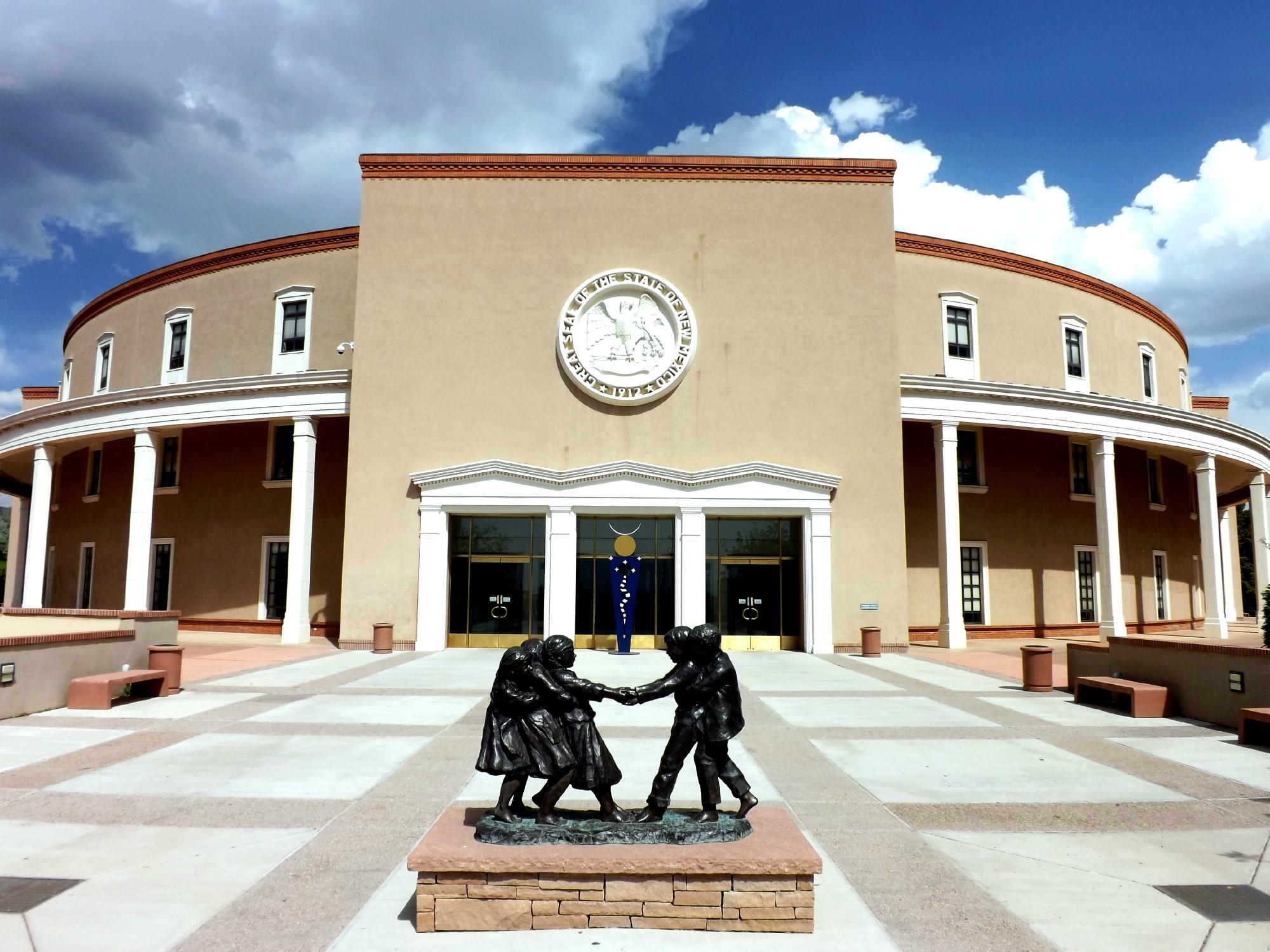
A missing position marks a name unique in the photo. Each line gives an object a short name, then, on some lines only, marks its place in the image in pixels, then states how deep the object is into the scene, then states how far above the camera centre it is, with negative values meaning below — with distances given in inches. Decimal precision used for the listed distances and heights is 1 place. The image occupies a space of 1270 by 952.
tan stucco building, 942.4 +174.9
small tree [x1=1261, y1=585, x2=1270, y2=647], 502.6 -25.2
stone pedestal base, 197.3 -73.9
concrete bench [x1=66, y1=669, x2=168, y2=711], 525.3 -76.6
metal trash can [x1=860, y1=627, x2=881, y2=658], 912.9 -71.7
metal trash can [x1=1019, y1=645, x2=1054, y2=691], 628.4 -66.4
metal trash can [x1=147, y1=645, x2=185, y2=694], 581.6 -62.4
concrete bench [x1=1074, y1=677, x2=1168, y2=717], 524.1 -73.8
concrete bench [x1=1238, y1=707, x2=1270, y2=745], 433.4 -74.5
